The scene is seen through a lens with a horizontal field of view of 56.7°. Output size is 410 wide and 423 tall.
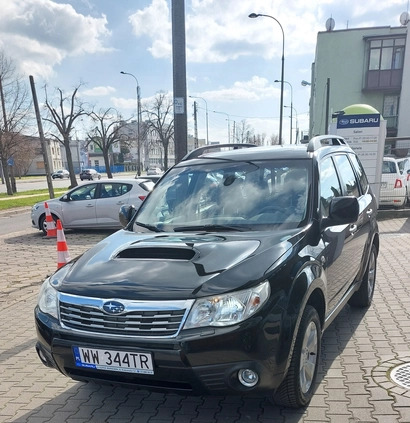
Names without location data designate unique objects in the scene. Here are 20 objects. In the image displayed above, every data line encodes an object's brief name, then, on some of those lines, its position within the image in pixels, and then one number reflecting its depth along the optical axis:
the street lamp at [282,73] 22.66
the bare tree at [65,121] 29.30
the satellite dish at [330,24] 36.53
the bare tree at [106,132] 36.88
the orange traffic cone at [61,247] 5.75
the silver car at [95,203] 10.27
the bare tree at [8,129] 23.39
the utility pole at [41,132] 15.51
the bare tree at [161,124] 43.53
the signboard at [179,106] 7.23
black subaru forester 2.16
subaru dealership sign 10.52
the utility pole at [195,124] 46.50
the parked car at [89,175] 53.75
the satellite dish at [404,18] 36.06
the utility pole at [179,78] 6.92
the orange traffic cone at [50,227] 8.99
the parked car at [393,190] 11.34
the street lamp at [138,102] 37.62
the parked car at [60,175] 66.38
